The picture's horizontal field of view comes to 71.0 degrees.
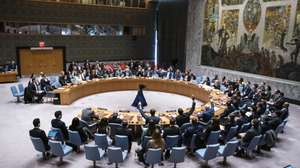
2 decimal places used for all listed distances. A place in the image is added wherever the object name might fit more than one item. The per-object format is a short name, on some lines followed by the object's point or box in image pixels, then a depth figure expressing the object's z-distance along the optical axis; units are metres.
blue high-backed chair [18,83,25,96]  11.04
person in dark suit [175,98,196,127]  6.68
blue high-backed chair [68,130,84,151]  6.03
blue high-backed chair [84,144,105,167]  5.37
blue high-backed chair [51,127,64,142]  6.11
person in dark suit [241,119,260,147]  6.15
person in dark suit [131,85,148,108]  10.44
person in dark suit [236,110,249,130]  6.85
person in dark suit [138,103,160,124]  6.40
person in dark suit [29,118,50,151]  5.70
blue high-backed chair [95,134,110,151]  5.93
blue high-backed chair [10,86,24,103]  10.73
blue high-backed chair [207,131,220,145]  6.16
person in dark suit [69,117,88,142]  6.17
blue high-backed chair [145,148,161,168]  5.27
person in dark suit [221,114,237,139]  6.59
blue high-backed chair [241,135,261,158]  6.11
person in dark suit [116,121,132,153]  6.02
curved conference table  7.61
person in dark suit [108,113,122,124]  6.63
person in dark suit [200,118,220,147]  6.11
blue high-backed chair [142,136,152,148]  5.62
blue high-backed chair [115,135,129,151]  5.82
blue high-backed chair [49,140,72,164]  5.55
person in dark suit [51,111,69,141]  6.14
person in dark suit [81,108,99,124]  7.14
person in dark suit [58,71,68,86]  11.68
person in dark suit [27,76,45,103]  10.59
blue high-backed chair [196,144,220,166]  5.57
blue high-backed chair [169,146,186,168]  5.44
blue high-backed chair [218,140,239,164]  5.75
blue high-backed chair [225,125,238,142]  6.55
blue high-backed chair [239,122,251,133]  6.87
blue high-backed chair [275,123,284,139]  7.09
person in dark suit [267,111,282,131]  6.83
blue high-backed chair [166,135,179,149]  5.91
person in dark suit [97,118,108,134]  6.06
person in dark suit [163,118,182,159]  5.95
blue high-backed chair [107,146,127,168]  5.33
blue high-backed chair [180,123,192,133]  6.51
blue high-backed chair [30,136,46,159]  5.68
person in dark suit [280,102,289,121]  7.46
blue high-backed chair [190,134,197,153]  6.04
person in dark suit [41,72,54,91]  11.16
